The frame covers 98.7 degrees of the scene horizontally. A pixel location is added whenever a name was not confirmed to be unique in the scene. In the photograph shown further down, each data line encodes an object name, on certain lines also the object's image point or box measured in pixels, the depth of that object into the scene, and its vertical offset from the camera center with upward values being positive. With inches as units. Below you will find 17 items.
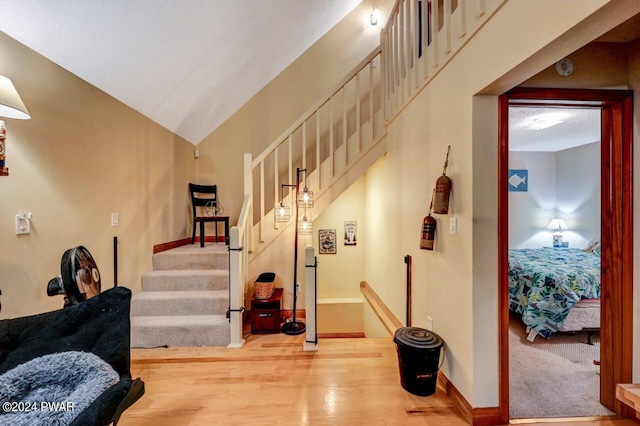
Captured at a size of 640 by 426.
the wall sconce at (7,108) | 59.7 +23.3
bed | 108.9 -36.0
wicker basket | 114.3 -32.7
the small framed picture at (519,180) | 195.5 +21.7
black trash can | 74.3 -41.4
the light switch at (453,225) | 72.8 -4.0
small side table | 112.6 -43.2
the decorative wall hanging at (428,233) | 81.4 -6.7
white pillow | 158.6 -21.2
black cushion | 49.0 -22.7
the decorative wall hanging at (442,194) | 73.4 +4.4
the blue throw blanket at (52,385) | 41.1 -27.9
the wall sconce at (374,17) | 175.5 +124.2
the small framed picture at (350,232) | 179.0 -14.0
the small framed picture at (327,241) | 177.2 -19.7
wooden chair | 163.2 +5.7
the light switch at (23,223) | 73.2 -3.2
